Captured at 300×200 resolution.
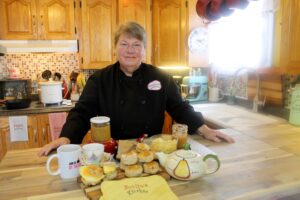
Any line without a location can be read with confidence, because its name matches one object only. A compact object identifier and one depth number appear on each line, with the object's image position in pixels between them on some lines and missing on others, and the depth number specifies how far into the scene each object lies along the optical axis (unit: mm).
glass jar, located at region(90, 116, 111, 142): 1229
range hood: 2748
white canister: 2746
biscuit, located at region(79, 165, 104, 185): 906
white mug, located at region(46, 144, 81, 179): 982
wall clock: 2883
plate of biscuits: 911
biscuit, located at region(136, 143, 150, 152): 1064
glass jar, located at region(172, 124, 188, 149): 1237
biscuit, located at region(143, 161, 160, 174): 982
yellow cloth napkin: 838
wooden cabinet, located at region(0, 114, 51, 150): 2638
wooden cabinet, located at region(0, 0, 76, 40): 2734
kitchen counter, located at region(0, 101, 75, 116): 2588
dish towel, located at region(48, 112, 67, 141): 2676
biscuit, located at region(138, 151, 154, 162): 1014
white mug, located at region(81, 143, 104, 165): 1000
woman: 1506
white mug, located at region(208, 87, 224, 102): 2941
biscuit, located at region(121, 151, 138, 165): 1000
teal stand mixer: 2963
